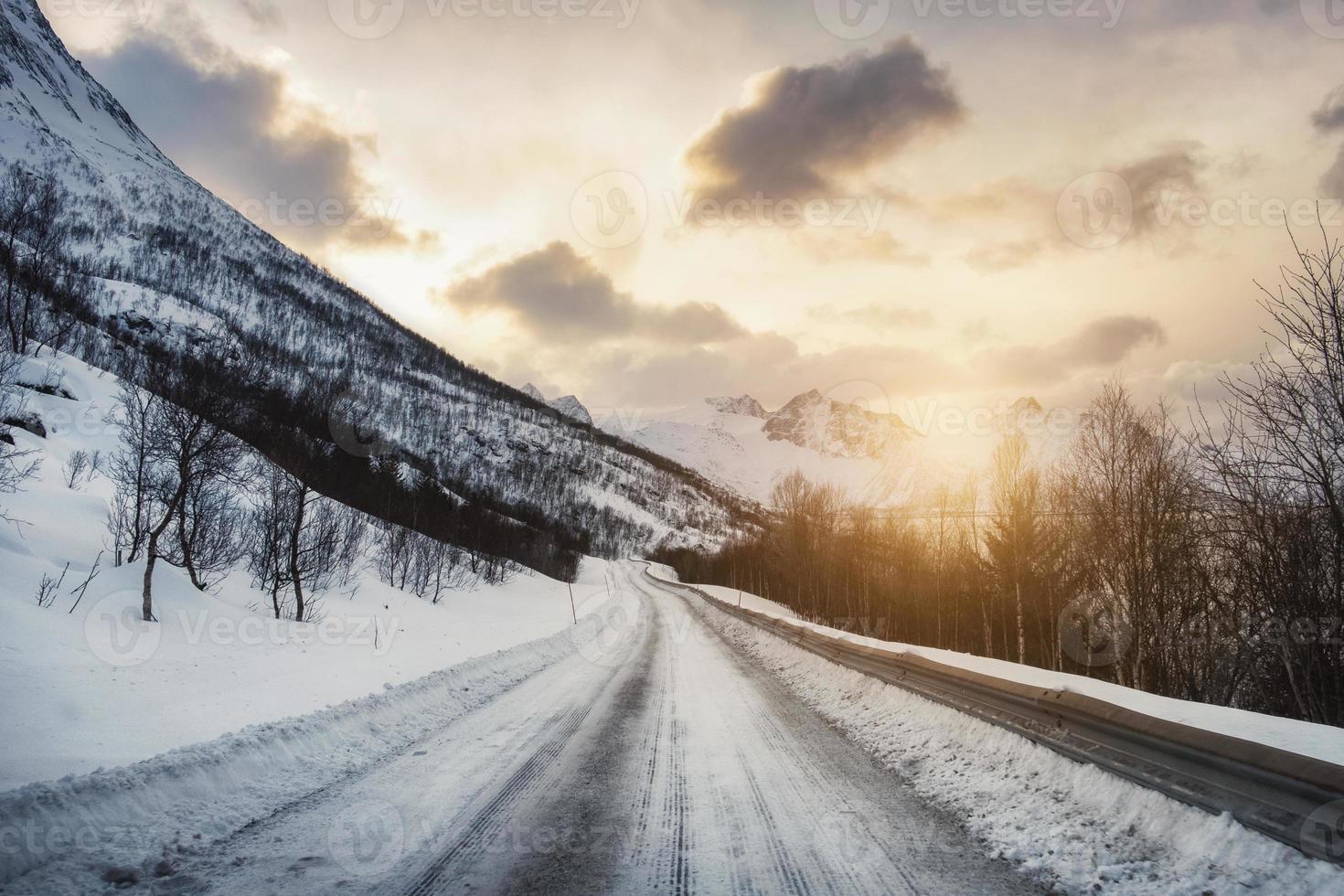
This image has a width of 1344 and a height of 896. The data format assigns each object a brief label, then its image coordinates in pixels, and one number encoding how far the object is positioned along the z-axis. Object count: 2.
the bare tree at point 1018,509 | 26.33
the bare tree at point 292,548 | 19.11
